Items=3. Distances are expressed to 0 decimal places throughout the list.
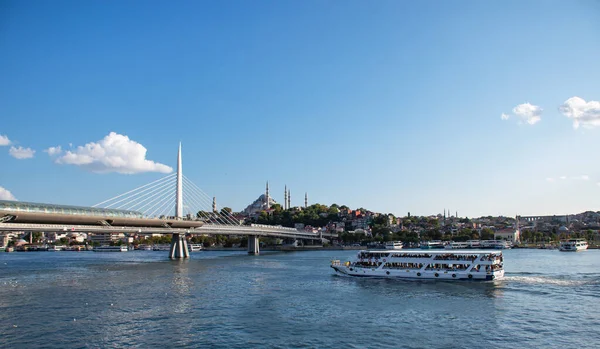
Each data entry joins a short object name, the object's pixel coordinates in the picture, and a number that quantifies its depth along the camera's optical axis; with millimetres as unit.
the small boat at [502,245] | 138250
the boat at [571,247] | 118812
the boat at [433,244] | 147750
